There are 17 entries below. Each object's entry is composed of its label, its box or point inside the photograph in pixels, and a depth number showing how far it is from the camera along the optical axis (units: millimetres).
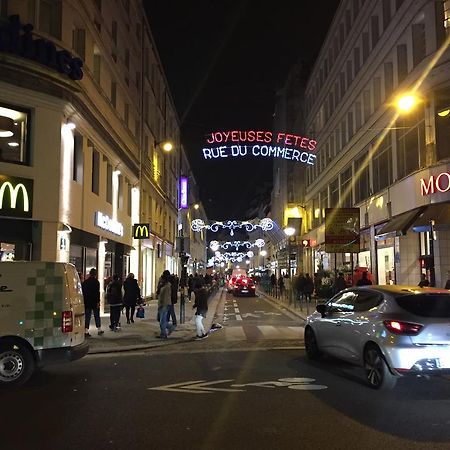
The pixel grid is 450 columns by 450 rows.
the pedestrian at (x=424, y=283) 16572
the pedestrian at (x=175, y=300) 15484
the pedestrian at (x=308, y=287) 26562
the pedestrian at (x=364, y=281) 17688
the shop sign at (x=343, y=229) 18609
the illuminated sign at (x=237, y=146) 25047
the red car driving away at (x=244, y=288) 41125
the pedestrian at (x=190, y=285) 31014
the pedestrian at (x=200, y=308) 15070
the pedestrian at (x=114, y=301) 16109
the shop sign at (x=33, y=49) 14492
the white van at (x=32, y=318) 8648
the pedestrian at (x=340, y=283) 21547
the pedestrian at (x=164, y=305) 14969
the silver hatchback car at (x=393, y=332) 7781
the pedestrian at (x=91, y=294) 14609
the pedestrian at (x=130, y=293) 17547
